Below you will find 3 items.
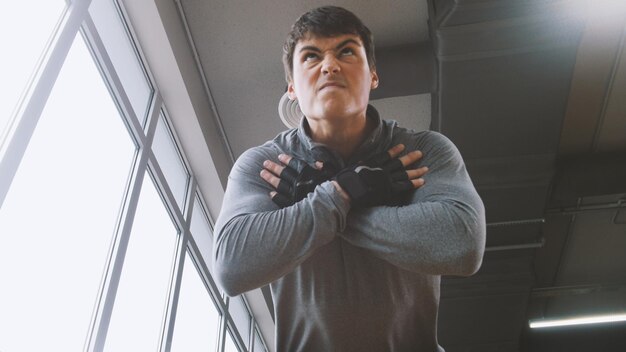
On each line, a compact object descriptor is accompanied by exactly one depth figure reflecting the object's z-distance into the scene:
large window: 1.93
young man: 1.23
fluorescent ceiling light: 7.20
